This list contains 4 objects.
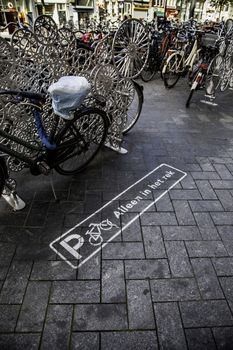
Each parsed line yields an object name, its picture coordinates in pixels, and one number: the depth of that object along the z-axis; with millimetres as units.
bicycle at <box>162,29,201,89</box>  7282
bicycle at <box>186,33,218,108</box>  5743
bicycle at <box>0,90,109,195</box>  2588
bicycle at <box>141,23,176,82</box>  8148
